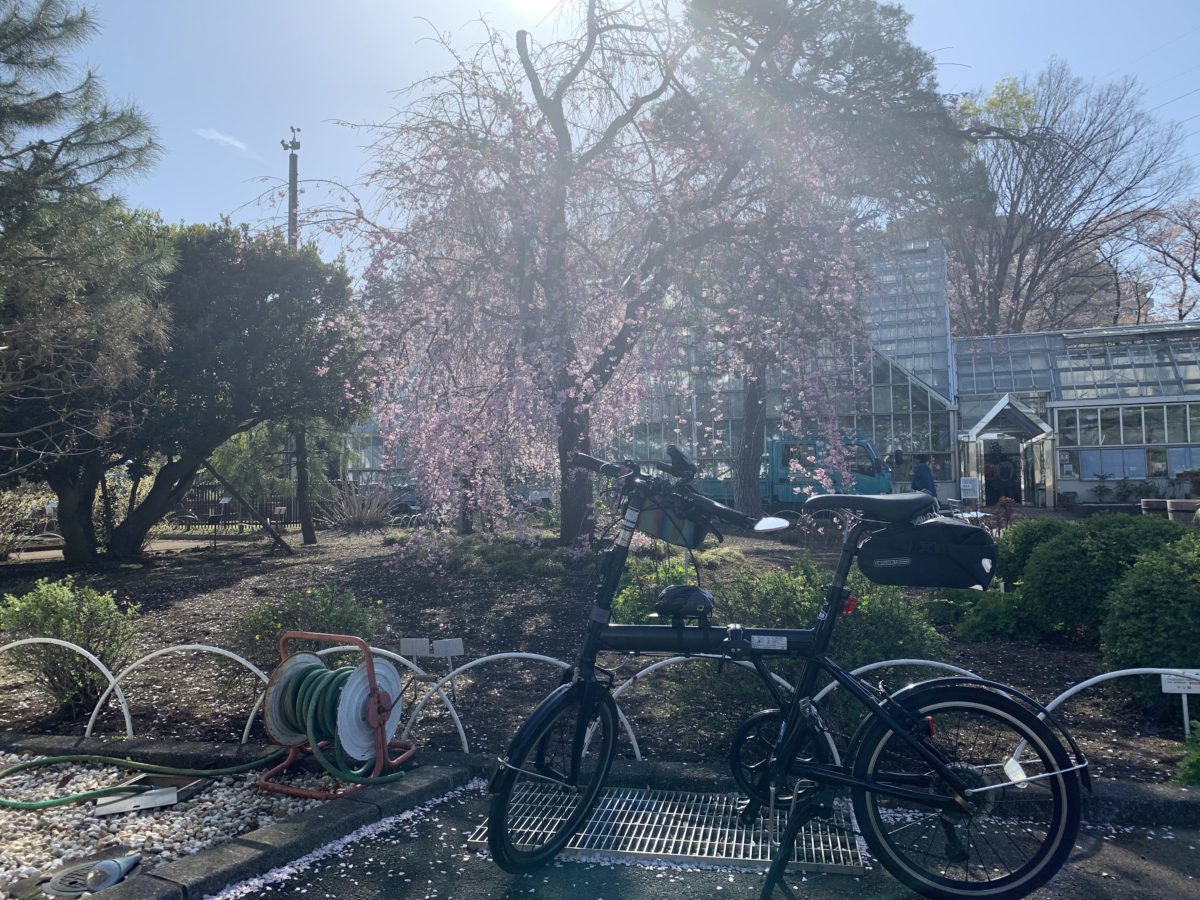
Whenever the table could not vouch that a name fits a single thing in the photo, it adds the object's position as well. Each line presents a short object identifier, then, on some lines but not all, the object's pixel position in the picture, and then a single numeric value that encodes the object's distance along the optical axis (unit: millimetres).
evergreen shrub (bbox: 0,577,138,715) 5469
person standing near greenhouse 17828
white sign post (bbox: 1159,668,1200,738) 4160
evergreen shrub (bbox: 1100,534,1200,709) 4941
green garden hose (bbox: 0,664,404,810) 3984
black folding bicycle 2973
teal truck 20375
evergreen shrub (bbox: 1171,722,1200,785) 3879
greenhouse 25016
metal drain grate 3367
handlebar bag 3344
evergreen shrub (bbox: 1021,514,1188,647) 6836
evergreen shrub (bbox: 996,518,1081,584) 8328
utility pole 19172
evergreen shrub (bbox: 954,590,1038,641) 7262
